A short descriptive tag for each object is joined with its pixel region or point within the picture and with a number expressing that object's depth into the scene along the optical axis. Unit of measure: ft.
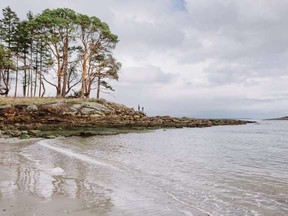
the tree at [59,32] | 132.87
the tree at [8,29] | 154.16
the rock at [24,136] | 72.88
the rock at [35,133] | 79.61
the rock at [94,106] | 124.49
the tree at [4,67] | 129.59
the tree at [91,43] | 139.64
